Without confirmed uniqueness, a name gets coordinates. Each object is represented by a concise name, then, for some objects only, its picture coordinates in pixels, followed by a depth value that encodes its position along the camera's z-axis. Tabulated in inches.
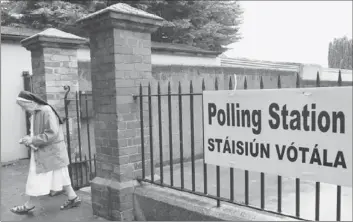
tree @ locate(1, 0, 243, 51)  514.3
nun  154.1
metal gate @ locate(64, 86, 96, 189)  188.2
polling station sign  81.5
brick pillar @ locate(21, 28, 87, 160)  190.5
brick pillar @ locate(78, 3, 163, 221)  133.6
